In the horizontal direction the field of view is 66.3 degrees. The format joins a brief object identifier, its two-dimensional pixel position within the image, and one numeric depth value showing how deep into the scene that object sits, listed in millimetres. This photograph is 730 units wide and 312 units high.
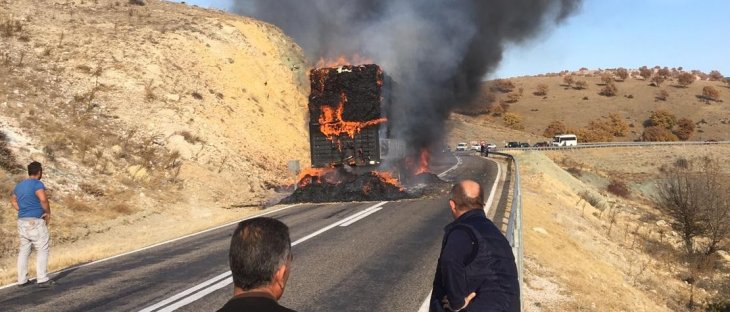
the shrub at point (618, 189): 36125
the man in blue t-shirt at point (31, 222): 8555
